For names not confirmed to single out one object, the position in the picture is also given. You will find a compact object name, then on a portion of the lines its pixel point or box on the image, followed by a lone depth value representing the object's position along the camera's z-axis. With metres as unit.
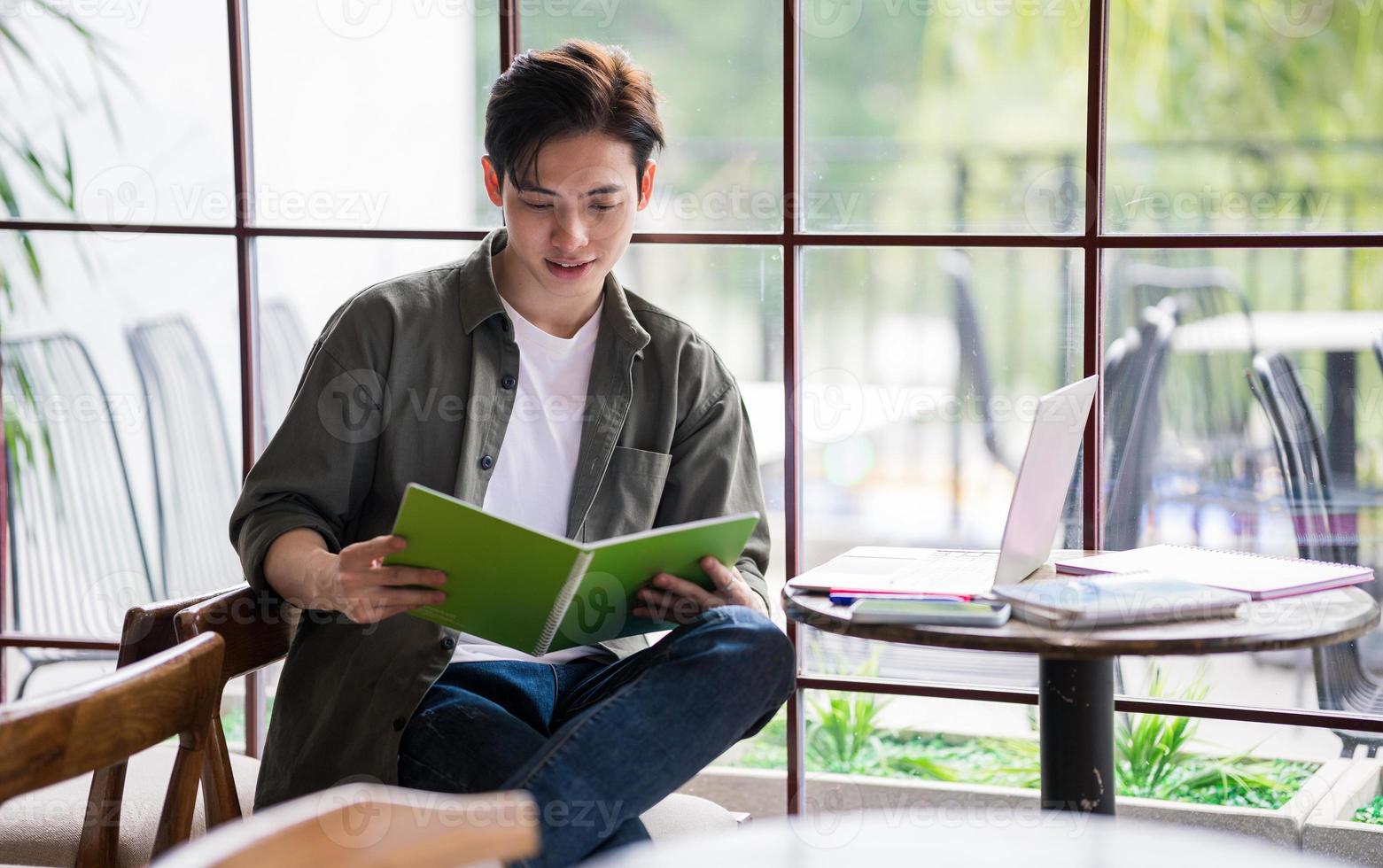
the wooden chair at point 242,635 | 4.56
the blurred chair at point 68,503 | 5.18
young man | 4.51
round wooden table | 4.38
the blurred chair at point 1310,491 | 4.87
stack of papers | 4.44
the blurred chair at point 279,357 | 5.14
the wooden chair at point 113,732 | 4.10
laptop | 4.50
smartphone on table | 4.44
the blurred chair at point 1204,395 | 4.88
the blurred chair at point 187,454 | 5.16
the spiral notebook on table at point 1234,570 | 4.54
